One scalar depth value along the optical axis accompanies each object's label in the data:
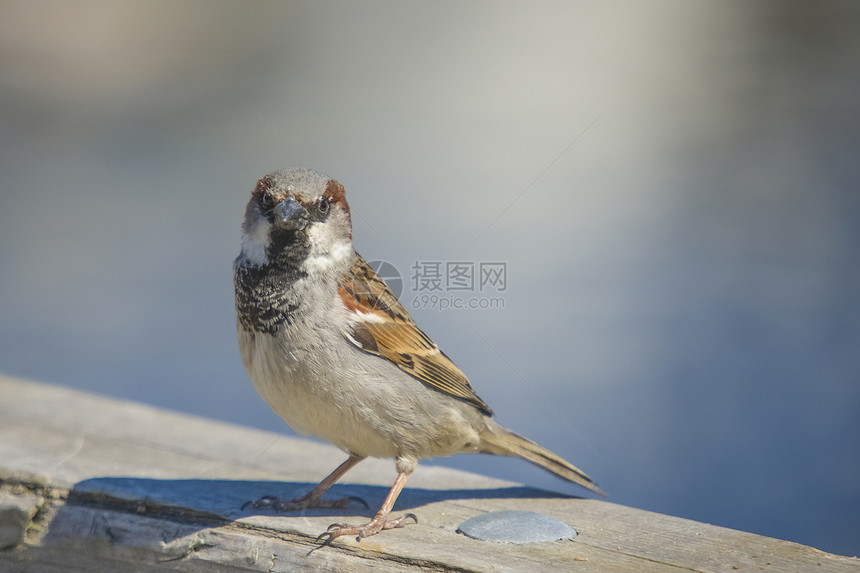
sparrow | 4.71
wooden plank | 4.05
